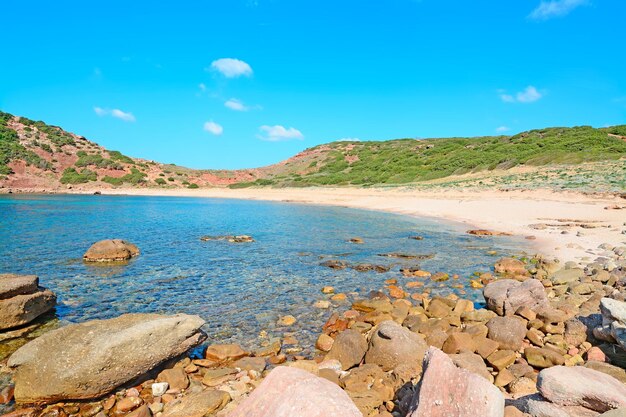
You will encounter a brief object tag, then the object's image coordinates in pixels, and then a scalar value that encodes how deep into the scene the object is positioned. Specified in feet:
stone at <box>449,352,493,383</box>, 18.51
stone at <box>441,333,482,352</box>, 21.47
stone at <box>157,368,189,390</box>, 19.39
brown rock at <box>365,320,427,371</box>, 20.76
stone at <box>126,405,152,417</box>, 16.66
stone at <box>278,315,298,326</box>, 28.19
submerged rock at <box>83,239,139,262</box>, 47.65
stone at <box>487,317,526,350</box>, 21.97
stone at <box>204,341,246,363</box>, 22.39
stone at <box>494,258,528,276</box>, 41.78
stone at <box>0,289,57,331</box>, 25.59
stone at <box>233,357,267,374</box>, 21.48
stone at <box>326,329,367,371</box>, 21.83
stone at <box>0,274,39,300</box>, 26.66
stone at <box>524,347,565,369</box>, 19.76
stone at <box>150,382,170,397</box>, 18.71
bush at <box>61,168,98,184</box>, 228.22
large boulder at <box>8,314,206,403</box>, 17.66
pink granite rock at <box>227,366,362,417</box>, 11.21
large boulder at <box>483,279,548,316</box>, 27.40
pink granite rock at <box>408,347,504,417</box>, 11.91
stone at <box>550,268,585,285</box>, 35.37
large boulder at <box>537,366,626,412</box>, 12.80
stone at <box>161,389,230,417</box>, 16.95
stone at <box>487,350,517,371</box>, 20.02
